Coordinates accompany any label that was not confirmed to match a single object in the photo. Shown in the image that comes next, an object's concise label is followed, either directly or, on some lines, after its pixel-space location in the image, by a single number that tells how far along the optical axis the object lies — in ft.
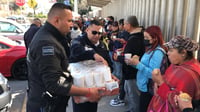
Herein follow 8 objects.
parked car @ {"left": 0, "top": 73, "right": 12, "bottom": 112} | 9.37
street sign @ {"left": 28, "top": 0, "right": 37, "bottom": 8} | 41.43
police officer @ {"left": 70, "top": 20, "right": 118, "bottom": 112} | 7.06
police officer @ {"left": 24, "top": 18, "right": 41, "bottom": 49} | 14.70
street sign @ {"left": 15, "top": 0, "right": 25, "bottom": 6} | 37.70
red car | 15.88
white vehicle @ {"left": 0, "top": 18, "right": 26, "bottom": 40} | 23.59
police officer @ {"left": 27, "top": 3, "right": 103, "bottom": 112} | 4.61
